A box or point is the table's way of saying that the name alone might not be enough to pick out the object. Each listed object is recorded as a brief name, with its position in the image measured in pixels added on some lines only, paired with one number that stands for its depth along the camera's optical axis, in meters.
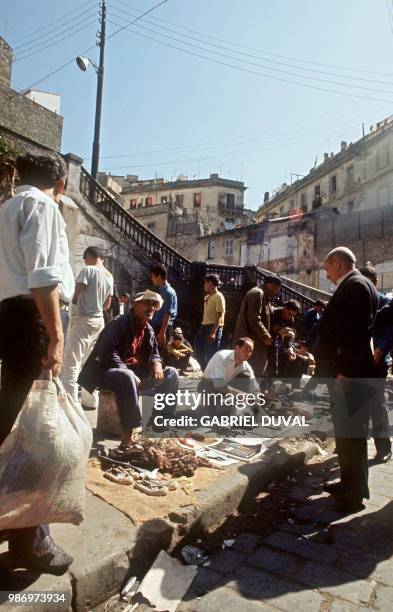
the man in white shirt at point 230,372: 5.51
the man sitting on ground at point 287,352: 7.18
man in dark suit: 3.31
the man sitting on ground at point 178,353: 8.55
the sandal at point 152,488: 3.13
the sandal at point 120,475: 3.27
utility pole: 14.30
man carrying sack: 2.01
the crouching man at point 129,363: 3.89
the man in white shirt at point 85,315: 4.85
